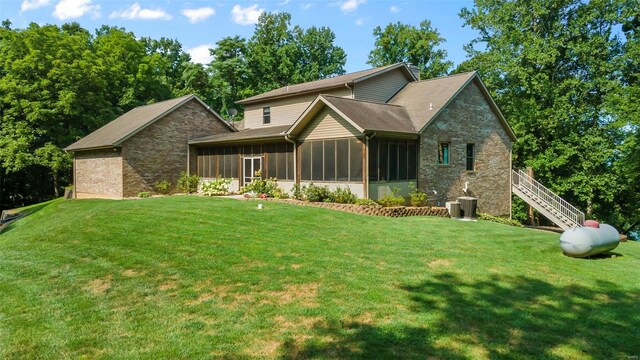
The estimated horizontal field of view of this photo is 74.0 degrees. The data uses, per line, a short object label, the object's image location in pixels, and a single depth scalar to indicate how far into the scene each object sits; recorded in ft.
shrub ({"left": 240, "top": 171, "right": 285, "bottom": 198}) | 68.03
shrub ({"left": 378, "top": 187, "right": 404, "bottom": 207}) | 55.77
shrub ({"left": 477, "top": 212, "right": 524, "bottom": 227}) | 66.99
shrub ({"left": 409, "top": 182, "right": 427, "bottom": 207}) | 59.00
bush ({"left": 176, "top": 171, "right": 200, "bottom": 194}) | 85.71
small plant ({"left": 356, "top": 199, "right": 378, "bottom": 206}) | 53.83
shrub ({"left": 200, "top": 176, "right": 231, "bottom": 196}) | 77.36
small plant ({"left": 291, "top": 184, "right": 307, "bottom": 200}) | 62.93
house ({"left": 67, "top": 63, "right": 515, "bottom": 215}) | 58.49
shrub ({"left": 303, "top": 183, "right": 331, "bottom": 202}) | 59.31
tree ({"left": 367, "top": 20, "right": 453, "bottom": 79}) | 126.82
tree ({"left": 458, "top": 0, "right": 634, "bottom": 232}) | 90.07
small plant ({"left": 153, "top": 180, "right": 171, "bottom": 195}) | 82.17
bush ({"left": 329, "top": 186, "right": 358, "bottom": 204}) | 56.18
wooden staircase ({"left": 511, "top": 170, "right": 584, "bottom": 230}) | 66.90
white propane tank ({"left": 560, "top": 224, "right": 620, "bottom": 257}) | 33.37
